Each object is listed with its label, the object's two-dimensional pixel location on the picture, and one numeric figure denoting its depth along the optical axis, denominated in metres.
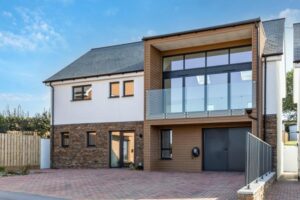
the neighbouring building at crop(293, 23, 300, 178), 11.48
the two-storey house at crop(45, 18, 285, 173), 12.20
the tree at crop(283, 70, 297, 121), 25.07
